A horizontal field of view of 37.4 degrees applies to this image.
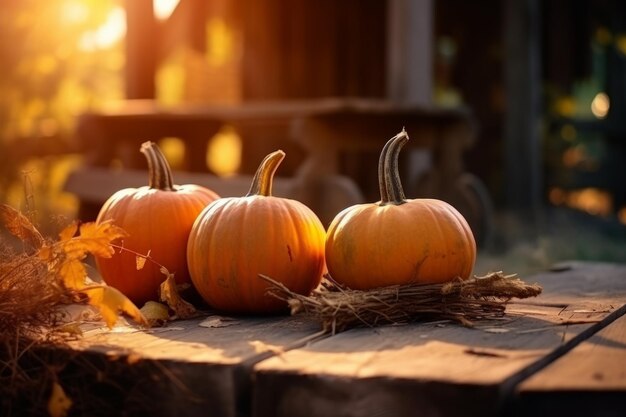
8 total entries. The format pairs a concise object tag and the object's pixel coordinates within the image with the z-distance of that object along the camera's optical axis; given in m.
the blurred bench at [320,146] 5.50
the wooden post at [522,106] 8.95
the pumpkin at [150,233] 2.98
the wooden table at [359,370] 1.73
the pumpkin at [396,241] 2.65
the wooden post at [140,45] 8.15
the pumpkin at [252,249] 2.73
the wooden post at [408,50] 6.86
